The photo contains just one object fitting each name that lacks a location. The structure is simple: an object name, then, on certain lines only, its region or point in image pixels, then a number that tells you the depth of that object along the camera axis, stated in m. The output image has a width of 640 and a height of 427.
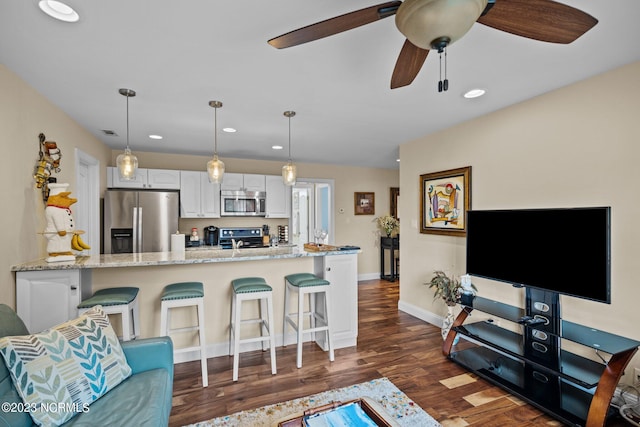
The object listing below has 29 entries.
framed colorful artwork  3.39
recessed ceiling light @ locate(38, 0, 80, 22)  1.49
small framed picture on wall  6.44
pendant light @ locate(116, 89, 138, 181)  2.67
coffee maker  5.07
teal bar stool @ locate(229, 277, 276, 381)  2.56
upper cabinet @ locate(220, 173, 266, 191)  5.00
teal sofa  1.29
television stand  1.88
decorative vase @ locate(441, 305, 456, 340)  3.18
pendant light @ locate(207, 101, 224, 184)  2.98
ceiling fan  1.03
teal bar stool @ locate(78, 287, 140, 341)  2.22
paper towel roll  3.09
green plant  3.21
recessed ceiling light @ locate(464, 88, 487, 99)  2.54
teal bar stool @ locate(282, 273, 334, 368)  2.81
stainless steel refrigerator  4.18
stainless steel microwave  5.00
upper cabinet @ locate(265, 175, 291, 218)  5.29
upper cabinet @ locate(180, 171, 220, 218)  4.78
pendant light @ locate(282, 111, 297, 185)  3.22
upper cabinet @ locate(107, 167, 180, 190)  4.45
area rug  2.02
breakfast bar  2.23
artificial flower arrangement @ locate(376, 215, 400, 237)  6.33
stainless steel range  5.09
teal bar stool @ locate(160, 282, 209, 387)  2.43
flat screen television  1.99
